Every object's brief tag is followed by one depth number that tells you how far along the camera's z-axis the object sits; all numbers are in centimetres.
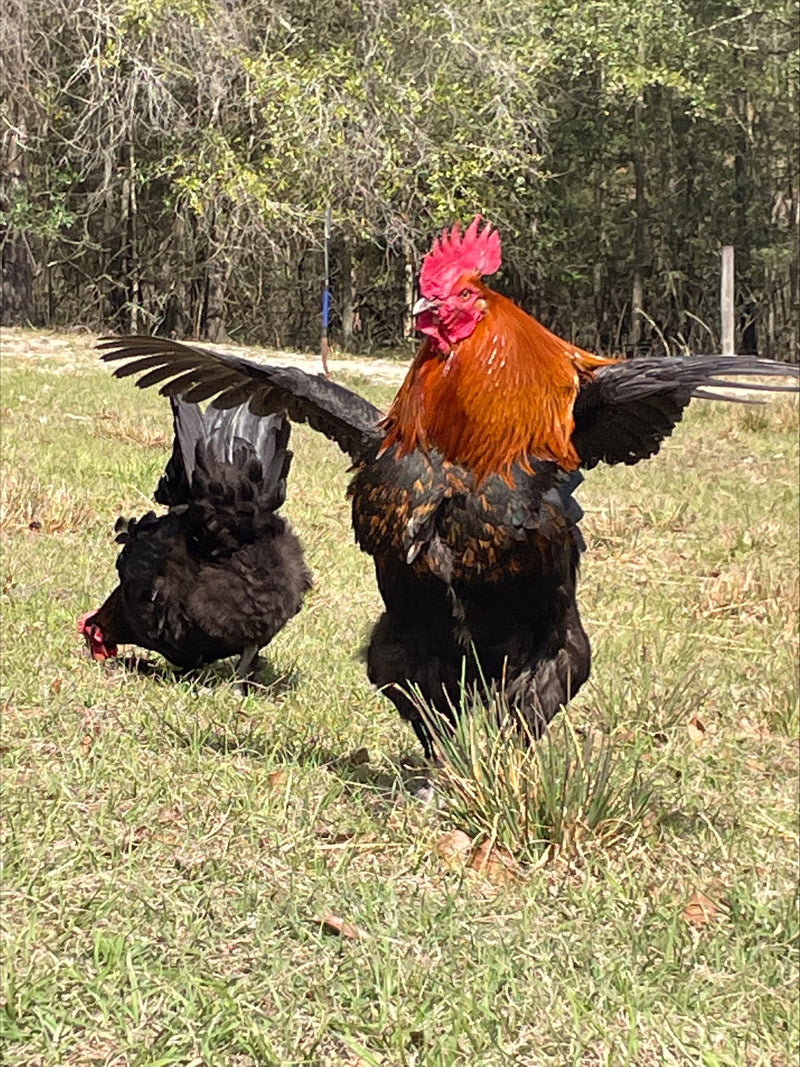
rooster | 323
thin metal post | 1229
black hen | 479
